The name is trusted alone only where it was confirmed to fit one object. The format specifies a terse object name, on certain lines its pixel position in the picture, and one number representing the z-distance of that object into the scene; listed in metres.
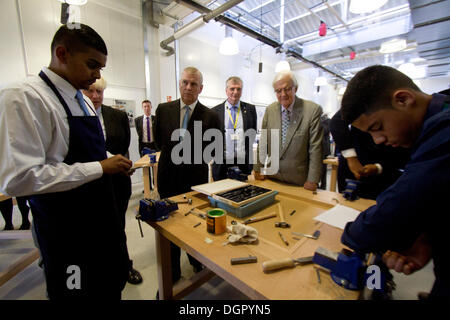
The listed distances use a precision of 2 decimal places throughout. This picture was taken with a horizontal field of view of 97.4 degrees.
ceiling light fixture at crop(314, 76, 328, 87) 5.88
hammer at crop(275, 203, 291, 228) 0.96
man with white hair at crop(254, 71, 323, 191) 1.49
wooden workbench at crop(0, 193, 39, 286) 1.51
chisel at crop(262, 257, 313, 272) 0.65
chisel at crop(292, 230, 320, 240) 0.84
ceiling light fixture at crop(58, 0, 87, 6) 2.05
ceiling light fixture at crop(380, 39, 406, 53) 3.80
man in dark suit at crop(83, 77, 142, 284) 1.68
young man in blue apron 0.68
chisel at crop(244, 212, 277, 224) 1.00
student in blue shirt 0.48
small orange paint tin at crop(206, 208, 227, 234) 0.86
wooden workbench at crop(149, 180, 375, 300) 0.58
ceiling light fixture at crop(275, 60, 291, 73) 4.30
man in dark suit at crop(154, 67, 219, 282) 1.59
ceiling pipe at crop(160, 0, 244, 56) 2.80
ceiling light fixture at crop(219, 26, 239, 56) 3.21
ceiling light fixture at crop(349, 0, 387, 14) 1.96
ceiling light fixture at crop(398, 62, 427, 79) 5.47
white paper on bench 0.94
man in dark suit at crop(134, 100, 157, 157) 3.72
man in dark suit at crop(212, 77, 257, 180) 2.42
